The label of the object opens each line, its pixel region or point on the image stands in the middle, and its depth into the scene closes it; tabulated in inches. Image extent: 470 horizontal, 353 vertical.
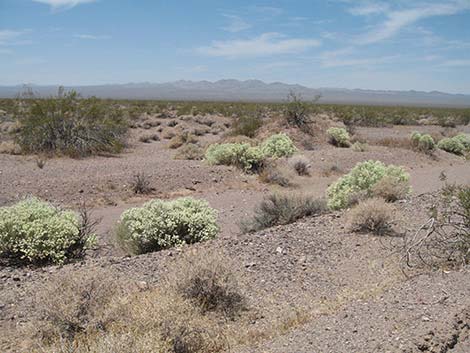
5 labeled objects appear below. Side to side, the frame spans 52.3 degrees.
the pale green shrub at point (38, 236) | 307.7
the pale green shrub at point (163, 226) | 346.3
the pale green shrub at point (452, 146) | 1075.9
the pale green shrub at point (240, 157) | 760.3
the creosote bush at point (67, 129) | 918.4
